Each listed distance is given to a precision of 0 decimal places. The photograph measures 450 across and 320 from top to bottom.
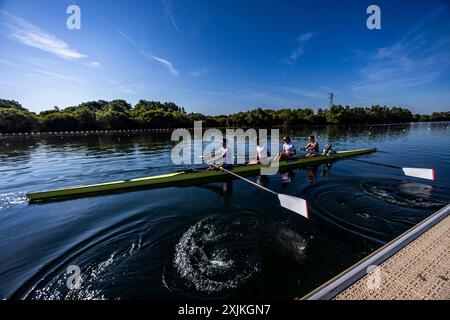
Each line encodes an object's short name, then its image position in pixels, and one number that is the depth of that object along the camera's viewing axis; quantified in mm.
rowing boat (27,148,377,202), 9555
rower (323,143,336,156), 15984
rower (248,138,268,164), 13539
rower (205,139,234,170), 12422
